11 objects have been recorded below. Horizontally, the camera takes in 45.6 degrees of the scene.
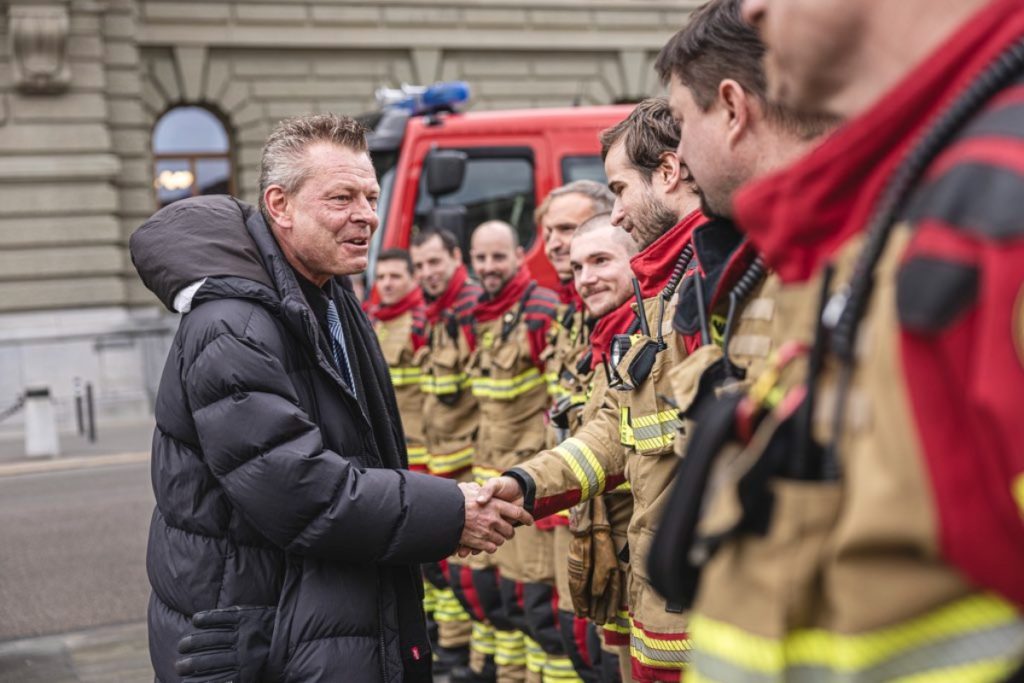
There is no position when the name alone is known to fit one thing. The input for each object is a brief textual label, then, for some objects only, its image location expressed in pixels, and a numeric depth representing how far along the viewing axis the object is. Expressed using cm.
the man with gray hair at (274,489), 277
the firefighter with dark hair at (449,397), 662
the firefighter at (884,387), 111
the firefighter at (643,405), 308
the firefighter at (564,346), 512
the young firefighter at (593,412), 381
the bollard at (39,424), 1353
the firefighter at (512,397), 554
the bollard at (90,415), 1465
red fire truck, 870
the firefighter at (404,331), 730
